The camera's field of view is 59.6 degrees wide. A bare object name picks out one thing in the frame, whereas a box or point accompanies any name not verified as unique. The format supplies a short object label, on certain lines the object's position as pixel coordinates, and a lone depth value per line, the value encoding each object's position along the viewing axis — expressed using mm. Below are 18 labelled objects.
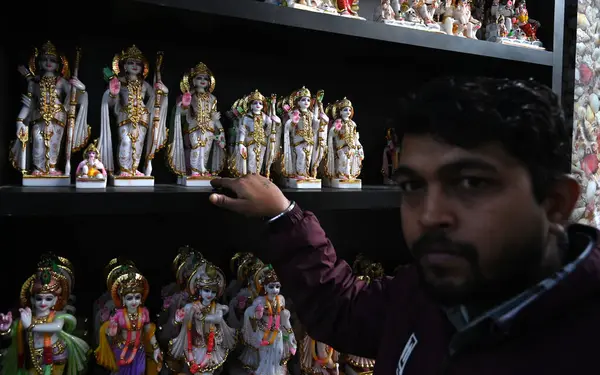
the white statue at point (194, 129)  1311
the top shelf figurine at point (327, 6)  1297
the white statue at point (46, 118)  1151
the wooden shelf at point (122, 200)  962
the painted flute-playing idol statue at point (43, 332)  1119
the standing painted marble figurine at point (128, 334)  1192
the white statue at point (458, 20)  1581
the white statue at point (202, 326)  1263
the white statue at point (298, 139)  1403
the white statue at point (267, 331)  1328
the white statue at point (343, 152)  1459
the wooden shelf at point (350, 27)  1095
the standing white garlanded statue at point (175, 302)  1291
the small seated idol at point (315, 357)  1438
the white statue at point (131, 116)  1229
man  573
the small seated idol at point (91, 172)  1117
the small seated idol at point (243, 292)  1376
